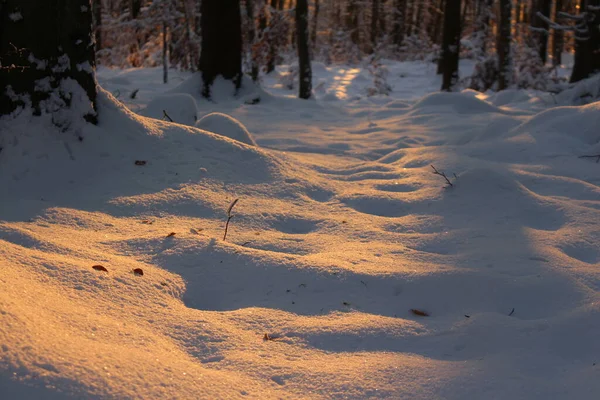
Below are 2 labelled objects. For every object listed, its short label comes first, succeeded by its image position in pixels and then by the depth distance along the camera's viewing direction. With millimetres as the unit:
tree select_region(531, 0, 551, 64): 16928
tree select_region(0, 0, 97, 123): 3209
